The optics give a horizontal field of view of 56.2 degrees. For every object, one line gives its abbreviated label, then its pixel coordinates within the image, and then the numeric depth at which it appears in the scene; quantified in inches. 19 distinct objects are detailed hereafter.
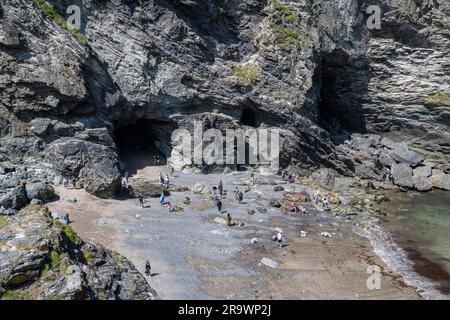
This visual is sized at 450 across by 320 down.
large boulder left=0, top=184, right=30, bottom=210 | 1200.0
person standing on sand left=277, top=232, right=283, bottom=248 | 1304.1
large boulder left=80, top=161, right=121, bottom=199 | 1467.8
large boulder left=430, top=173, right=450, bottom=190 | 2101.4
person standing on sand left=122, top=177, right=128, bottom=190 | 1558.1
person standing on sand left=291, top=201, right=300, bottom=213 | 1595.7
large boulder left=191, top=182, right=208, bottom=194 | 1659.7
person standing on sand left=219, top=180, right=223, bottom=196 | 1673.0
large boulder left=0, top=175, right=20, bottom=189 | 1319.1
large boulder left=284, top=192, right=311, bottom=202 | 1697.8
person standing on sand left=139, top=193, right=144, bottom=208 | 1451.8
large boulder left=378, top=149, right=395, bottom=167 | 2268.7
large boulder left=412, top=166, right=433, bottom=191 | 2060.8
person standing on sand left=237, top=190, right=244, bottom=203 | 1622.7
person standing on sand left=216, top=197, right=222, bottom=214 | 1500.5
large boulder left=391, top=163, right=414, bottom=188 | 2087.8
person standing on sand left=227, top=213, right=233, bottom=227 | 1386.6
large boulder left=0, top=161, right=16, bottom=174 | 1443.2
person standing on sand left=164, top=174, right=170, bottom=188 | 1671.1
